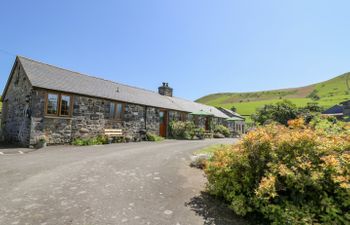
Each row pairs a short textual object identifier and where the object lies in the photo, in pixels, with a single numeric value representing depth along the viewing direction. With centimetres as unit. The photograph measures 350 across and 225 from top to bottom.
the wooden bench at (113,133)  1518
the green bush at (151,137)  1789
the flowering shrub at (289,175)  327
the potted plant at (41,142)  1177
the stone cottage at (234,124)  3470
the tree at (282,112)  2558
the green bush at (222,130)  2785
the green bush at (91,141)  1335
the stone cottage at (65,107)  1233
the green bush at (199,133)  2177
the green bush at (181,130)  2091
